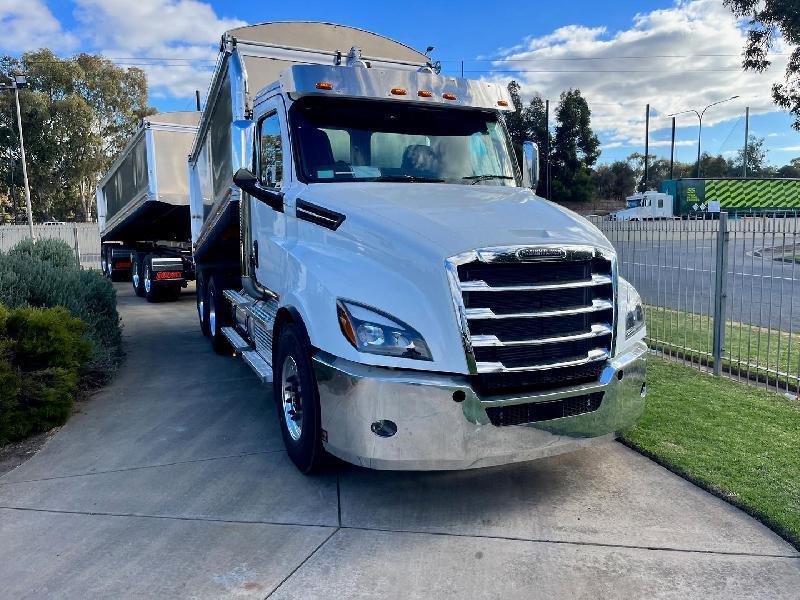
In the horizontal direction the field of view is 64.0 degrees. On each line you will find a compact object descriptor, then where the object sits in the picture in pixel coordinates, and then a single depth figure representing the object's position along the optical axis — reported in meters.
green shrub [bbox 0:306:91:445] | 5.26
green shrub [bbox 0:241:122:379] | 6.59
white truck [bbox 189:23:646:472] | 3.60
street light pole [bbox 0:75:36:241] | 26.84
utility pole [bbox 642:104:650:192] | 56.00
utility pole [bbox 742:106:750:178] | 71.31
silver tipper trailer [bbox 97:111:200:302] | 12.12
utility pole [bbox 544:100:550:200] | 45.81
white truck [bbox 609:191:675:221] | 48.69
